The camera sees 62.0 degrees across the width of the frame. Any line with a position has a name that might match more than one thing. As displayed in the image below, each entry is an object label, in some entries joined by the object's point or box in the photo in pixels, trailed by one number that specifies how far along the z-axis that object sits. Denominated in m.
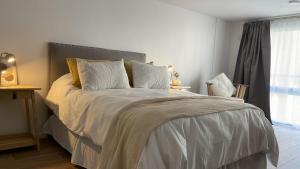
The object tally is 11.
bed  1.62
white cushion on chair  4.46
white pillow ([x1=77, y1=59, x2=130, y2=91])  2.69
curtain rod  4.53
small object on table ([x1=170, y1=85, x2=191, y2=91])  4.13
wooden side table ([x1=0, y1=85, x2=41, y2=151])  2.57
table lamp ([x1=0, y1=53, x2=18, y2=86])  2.73
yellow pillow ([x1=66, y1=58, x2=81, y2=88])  2.83
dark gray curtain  4.89
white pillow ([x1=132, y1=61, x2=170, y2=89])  3.25
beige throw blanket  1.60
